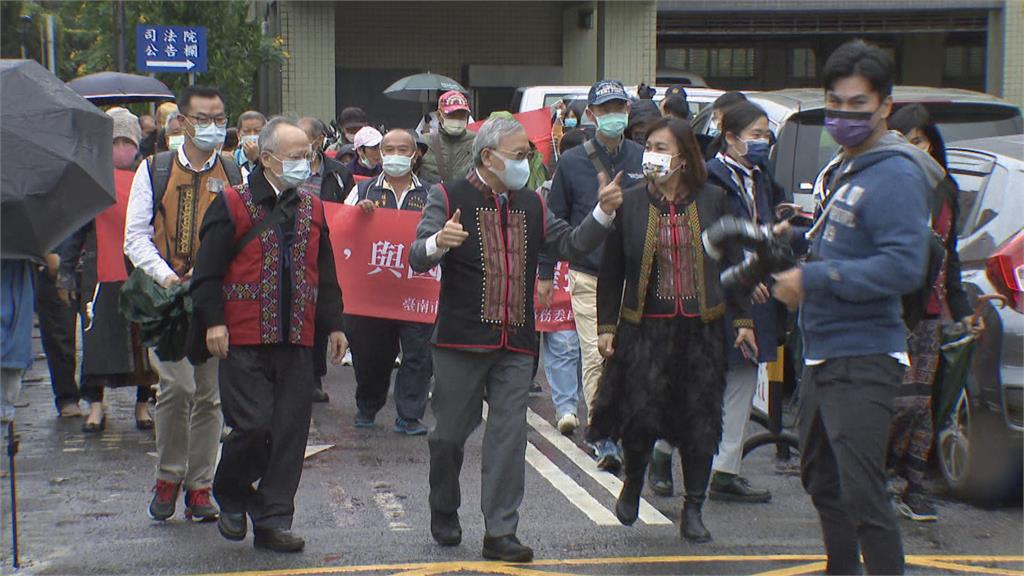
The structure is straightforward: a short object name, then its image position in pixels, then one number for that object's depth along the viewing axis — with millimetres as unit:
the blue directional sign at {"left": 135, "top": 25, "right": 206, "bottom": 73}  19844
